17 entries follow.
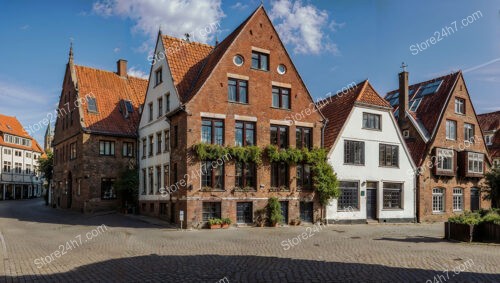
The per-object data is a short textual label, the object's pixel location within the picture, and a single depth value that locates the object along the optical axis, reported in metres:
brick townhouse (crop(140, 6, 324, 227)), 27.95
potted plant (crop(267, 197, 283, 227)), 29.23
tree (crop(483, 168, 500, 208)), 26.53
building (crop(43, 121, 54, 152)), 110.84
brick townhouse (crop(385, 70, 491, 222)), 38.06
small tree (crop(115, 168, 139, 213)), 36.12
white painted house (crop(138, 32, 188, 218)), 31.31
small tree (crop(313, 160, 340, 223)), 31.36
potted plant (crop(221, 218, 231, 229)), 27.72
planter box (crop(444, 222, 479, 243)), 21.84
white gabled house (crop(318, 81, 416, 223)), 33.44
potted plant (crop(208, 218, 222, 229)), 27.28
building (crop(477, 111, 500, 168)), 57.78
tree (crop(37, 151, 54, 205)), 52.19
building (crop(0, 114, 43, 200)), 75.94
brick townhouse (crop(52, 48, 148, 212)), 37.22
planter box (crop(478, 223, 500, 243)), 21.64
